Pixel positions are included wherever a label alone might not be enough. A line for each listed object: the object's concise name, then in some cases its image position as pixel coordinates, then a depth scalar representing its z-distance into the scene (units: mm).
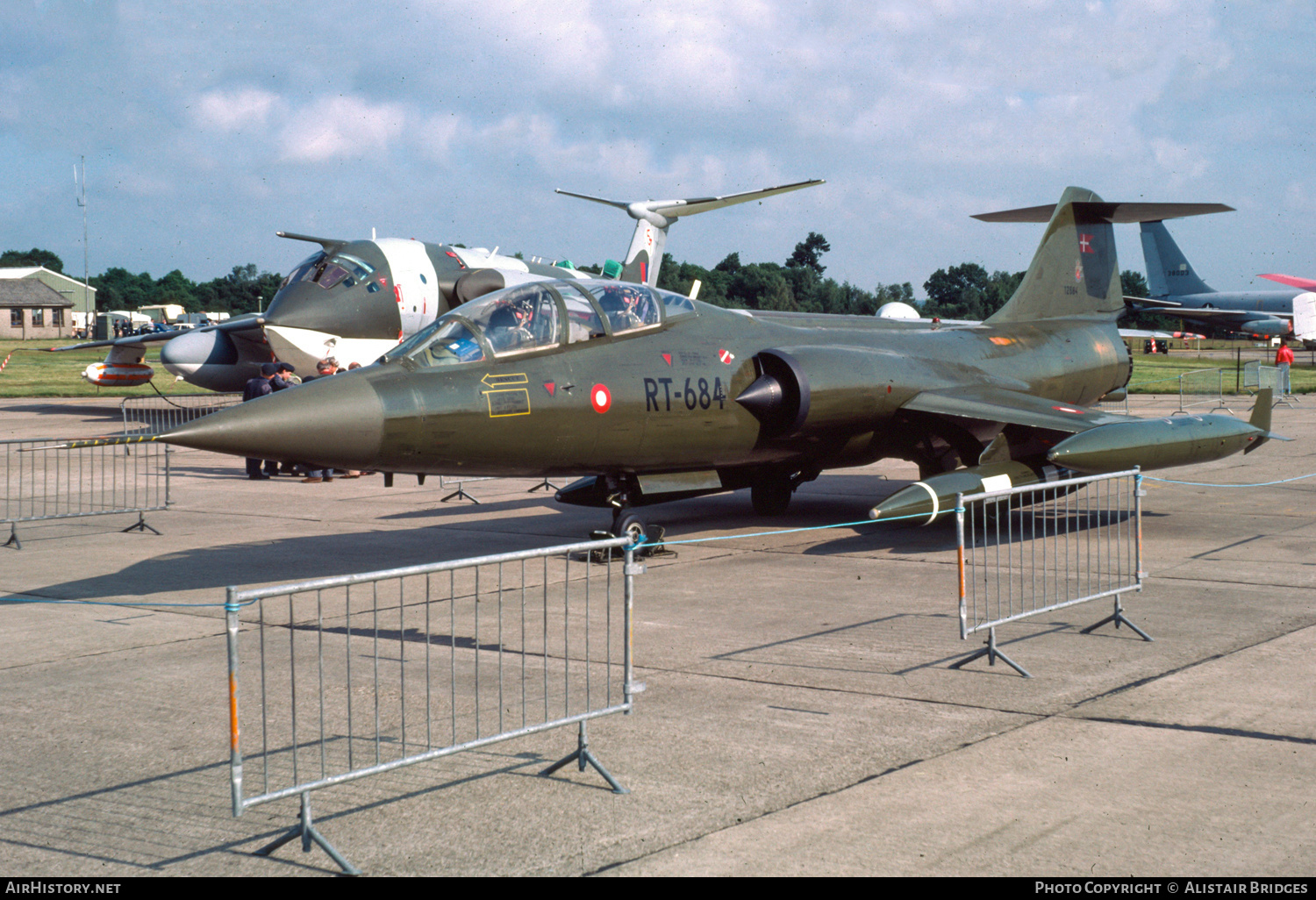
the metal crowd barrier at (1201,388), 29984
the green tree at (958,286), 83375
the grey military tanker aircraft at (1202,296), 62375
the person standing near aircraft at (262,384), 16938
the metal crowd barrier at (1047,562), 7477
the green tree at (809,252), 90062
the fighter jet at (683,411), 8523
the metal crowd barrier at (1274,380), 31344
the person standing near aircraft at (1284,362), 31639
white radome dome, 33156
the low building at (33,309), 106062
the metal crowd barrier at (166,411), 25145
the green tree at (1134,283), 99119
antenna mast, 111062
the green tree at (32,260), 168375
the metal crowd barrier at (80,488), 13938
